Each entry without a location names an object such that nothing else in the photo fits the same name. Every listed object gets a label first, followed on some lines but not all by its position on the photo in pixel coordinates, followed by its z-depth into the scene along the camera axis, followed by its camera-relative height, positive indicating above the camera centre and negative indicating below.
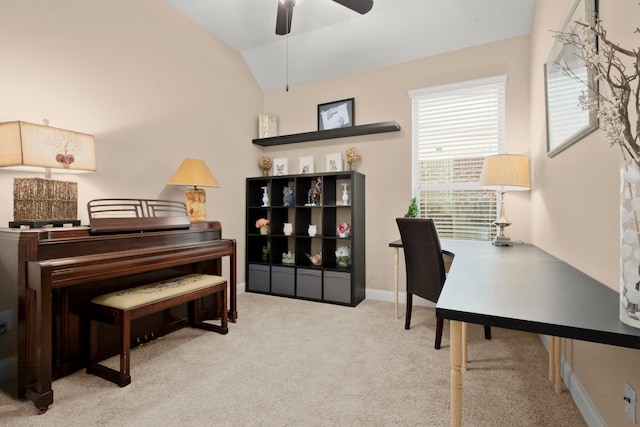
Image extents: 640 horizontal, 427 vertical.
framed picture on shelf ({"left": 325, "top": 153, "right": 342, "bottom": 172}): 3.76 +0.57
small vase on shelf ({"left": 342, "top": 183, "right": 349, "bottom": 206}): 3.59 +0.18
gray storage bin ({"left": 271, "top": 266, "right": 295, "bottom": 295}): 3.66 -0.82
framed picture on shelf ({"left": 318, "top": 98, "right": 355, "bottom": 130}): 3.75 +1.17
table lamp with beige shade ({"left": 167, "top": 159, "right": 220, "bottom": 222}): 2.75 +0.25
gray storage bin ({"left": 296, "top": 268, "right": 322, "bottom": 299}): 3.51 -0.82
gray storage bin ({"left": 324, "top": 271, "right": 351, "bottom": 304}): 3.36 -0.82
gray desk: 0.83 -0.30
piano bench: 1.86 -0.60
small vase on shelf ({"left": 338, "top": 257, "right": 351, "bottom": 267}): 3.55 -0.57
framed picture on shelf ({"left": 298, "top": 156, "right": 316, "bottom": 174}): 3.94 +0.57
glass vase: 0.81 -0.09
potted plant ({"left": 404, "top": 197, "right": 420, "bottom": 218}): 3.21 +0.00
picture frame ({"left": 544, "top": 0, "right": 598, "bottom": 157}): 1.47 +0.66
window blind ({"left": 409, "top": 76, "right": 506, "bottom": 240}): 3.14 +0.63
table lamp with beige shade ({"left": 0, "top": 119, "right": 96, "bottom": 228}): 1.68 +0.27
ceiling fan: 2.23 +1.47
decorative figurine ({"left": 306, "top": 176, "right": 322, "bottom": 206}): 3.74 +0.22
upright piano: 1.63 -0.45
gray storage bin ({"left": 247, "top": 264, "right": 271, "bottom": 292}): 3.82 -0.83
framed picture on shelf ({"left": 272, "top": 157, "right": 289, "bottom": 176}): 4.08 +0.57
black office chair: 2.31 -0.39
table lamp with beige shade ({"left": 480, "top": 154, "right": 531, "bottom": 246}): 2.51 +0.30
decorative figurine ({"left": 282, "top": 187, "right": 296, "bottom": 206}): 3.82 +0.16
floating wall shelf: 3.42 +0.90
